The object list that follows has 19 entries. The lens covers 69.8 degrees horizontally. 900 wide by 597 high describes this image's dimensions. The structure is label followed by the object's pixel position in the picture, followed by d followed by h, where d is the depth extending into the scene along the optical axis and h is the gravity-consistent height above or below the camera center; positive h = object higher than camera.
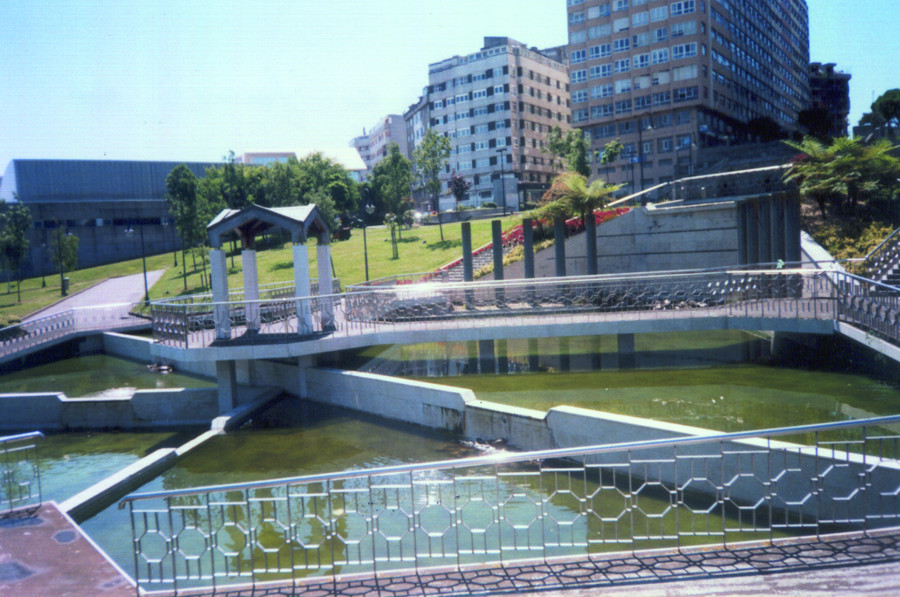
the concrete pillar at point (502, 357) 18.66 -3.40
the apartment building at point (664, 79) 53.72 +14.25
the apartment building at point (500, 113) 73.81 +16.24
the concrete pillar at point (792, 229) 19.41 +0.12
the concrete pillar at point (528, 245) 24.14 +0.07
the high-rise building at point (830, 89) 100.62 +22.80
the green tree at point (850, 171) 22.78 +2.10
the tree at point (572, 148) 43.66 +7.13
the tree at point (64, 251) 47.88 +1.57
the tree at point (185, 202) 41.64 +4.09
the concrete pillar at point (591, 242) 23.75 +0.07
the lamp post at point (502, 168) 67.18 +8.86
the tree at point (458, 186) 56.22 +5.69
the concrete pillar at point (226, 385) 16.53 -3.14
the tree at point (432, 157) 53.78 +7.99
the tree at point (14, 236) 46.75 +2.82
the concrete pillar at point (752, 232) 22.14 +0.10
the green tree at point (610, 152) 46.94 +6.73
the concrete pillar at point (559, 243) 24.25 +0.09
